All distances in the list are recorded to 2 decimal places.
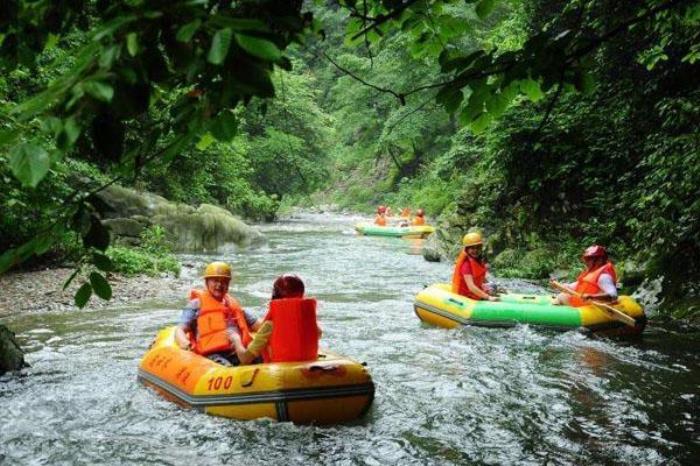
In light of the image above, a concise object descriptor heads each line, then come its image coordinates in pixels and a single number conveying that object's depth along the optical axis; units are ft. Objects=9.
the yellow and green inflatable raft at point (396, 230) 76.07
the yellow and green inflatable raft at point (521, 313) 27.04
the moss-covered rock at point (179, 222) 52.70
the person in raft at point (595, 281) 27.45
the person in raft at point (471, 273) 30.29
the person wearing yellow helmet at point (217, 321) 19.92
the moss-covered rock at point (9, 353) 21.18
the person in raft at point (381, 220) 81.92
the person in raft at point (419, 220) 78.43
